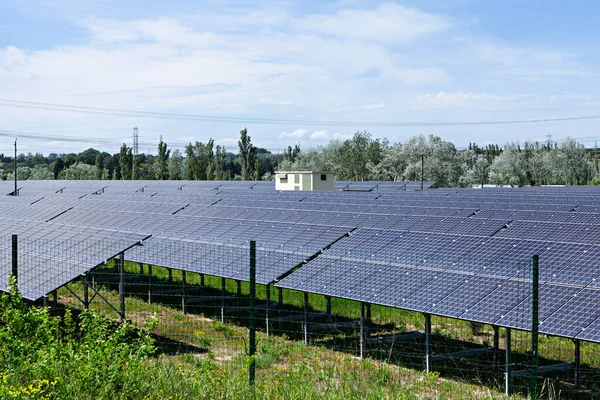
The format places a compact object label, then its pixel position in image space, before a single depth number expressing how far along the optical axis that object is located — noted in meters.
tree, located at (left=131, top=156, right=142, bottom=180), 100.50
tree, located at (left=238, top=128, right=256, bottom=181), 96.56
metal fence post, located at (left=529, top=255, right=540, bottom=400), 8.63
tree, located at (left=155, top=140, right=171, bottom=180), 99.06
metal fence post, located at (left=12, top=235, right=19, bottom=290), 12.89
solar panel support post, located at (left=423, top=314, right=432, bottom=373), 13.18
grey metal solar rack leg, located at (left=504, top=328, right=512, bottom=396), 11.70
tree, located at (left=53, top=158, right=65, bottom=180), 142.88
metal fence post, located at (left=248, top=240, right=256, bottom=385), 9.82
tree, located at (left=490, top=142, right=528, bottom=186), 99.88
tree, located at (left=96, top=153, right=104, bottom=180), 108.31
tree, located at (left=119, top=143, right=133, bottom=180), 101.56
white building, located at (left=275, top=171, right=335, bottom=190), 47.31
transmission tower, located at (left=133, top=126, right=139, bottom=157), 106.05
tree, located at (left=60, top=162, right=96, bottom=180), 118.72
